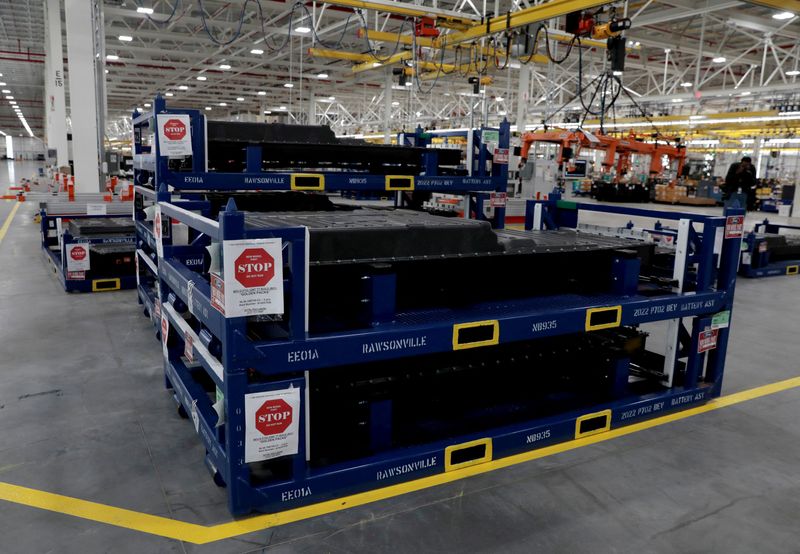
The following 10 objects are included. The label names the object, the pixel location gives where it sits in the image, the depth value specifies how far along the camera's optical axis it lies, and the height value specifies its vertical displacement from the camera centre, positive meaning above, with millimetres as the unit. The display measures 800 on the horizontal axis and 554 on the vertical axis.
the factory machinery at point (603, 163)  13031 +512
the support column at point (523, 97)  19312 +2800
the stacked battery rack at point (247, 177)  4590 -12
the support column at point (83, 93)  11828 +1518
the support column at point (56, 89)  15008 +2108
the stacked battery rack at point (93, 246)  7402 -1005
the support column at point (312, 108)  28864 +3290
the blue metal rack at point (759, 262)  9977 -1228
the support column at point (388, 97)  22841 +3212
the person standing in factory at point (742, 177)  14828 +328
